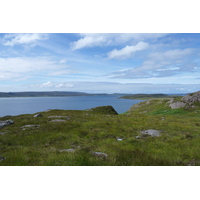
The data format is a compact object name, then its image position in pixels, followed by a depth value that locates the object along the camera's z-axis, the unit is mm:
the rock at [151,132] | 16891
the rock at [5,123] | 22391
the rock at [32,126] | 21075
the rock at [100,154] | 9371
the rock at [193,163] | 8730
